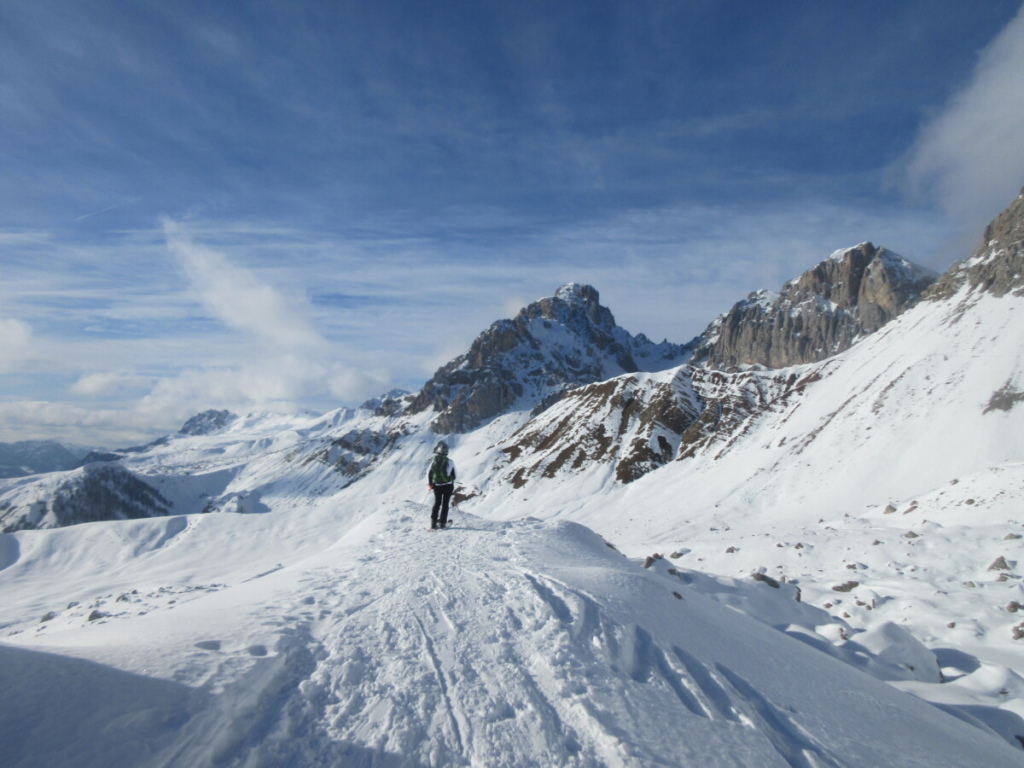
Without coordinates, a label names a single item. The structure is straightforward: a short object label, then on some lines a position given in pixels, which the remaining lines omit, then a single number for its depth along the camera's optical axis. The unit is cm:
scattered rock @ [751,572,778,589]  1245
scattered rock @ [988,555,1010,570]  1260
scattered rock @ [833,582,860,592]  1285
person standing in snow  1546
